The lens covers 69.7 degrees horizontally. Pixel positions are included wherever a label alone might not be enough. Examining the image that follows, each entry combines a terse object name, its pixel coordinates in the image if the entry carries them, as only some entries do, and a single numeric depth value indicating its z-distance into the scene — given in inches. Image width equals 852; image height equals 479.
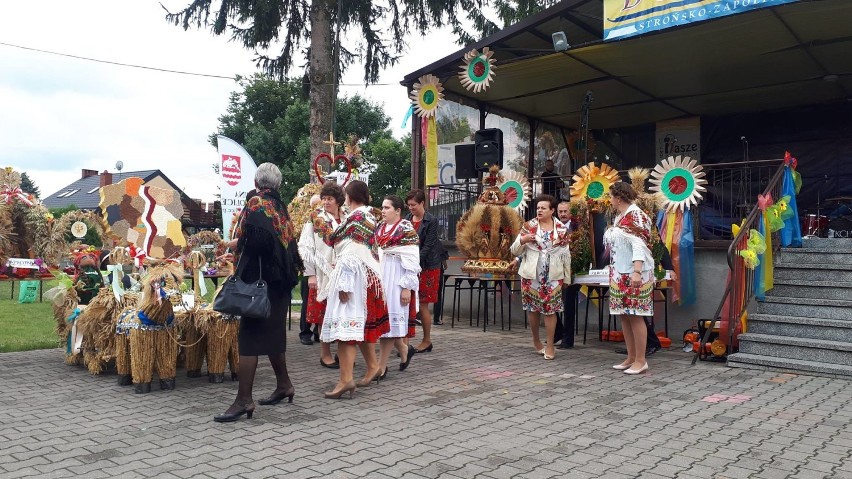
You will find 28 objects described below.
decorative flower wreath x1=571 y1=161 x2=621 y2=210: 294.7
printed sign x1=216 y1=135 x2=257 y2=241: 382.6
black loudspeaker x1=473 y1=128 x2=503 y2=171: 394.9
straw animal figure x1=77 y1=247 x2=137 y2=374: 209.5
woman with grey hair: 162.7
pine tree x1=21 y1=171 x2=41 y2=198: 2466.8
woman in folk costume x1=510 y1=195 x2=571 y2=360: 255.4
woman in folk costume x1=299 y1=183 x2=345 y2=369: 201.6
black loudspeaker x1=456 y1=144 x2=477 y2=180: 432.1
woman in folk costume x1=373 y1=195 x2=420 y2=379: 209.0
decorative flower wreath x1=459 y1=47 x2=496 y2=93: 389.4
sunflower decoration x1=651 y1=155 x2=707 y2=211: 286.4
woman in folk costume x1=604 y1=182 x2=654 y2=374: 227.3
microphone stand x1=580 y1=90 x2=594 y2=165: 421.4
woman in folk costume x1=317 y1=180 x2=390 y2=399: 182.9
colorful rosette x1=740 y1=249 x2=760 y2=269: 247.0
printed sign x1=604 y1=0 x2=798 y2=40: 295.9
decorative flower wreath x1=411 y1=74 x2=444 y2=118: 417.7
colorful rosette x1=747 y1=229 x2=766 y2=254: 254.5
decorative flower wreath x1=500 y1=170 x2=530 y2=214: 346.6
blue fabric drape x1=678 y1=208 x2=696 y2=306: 300.0
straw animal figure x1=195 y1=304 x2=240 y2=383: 204.7
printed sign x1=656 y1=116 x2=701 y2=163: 537.3
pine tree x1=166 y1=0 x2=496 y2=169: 501.4
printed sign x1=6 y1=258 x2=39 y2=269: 252.2
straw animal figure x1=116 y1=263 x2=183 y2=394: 188.0
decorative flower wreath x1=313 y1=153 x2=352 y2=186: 288.8
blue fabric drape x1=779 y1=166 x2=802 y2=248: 296.0
